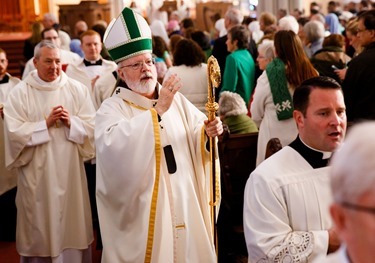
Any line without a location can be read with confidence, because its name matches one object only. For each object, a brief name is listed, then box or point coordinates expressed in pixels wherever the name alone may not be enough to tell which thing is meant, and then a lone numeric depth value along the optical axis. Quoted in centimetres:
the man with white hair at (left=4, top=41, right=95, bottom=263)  544
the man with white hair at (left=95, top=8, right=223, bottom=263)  410
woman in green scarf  570
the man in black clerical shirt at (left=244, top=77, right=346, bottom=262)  314
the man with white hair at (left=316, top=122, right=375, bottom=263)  145
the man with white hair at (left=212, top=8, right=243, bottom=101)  877
